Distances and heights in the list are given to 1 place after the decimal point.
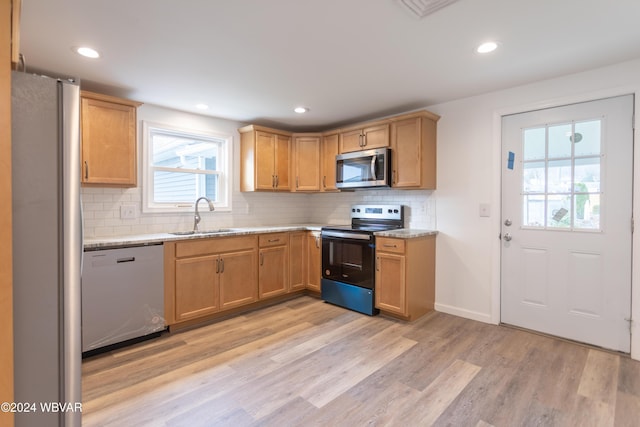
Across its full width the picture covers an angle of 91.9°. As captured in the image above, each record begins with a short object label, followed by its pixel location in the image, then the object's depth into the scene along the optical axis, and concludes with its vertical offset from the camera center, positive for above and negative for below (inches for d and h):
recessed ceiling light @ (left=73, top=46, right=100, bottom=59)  84.3 +44.0
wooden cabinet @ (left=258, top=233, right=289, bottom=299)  141.9 -26.2
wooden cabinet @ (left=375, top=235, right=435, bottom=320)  122.4 -26.8
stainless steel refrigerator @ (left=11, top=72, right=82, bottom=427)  39.2 -5.2
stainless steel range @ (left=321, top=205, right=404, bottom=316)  132.6 -21.8
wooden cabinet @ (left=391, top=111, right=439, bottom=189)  128.4 +25.4
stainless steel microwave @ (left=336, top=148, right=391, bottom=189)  136.5 +19.4
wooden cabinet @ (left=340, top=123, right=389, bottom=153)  140.2 +34.4
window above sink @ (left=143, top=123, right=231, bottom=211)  133.3 +19.2
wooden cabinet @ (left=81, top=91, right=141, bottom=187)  105.0 +24.5
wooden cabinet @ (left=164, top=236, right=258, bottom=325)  114.2 -26.4
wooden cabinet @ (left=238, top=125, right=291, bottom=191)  154.7 +26.2
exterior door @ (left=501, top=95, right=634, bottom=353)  96.5 -3.5
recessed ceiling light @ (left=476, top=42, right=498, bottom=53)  82.9 +44.7
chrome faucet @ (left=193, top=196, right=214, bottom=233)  138.8 -3.2
